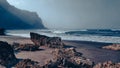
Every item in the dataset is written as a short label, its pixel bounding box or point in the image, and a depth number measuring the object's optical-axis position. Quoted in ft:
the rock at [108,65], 20.15
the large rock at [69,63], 22.22
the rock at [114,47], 37.51
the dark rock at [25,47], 33.69
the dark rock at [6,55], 24.23
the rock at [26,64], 21.81
